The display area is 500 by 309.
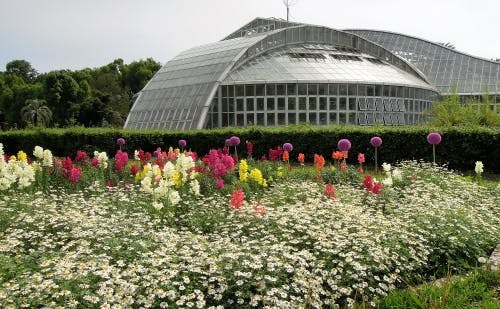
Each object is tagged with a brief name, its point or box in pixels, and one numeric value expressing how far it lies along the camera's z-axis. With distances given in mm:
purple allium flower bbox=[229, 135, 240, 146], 12163
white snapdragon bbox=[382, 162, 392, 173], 9636
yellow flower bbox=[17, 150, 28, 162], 9348
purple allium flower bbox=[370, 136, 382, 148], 11844
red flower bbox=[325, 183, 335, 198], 7754
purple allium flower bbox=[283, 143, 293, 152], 11418
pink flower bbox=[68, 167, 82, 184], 9016
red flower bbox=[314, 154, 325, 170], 9953
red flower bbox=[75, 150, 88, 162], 10959
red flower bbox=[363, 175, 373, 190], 8406
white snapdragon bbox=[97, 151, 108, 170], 10169
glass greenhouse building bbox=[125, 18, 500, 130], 25875
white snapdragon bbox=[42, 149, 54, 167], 9646
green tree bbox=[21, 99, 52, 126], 49219
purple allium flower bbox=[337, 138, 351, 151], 10672
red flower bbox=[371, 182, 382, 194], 8234
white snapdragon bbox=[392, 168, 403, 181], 9602
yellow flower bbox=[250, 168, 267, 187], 8719
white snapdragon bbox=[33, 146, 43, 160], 9561
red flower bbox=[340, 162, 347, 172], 10978
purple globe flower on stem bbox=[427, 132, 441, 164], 11880
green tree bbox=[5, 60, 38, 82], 77181
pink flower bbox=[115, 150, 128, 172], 9883
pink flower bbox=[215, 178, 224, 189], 8594
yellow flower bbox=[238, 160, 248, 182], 8984
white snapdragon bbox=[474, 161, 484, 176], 10898
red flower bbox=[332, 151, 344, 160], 10466
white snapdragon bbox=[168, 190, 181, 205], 7015
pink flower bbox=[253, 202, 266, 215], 6582
